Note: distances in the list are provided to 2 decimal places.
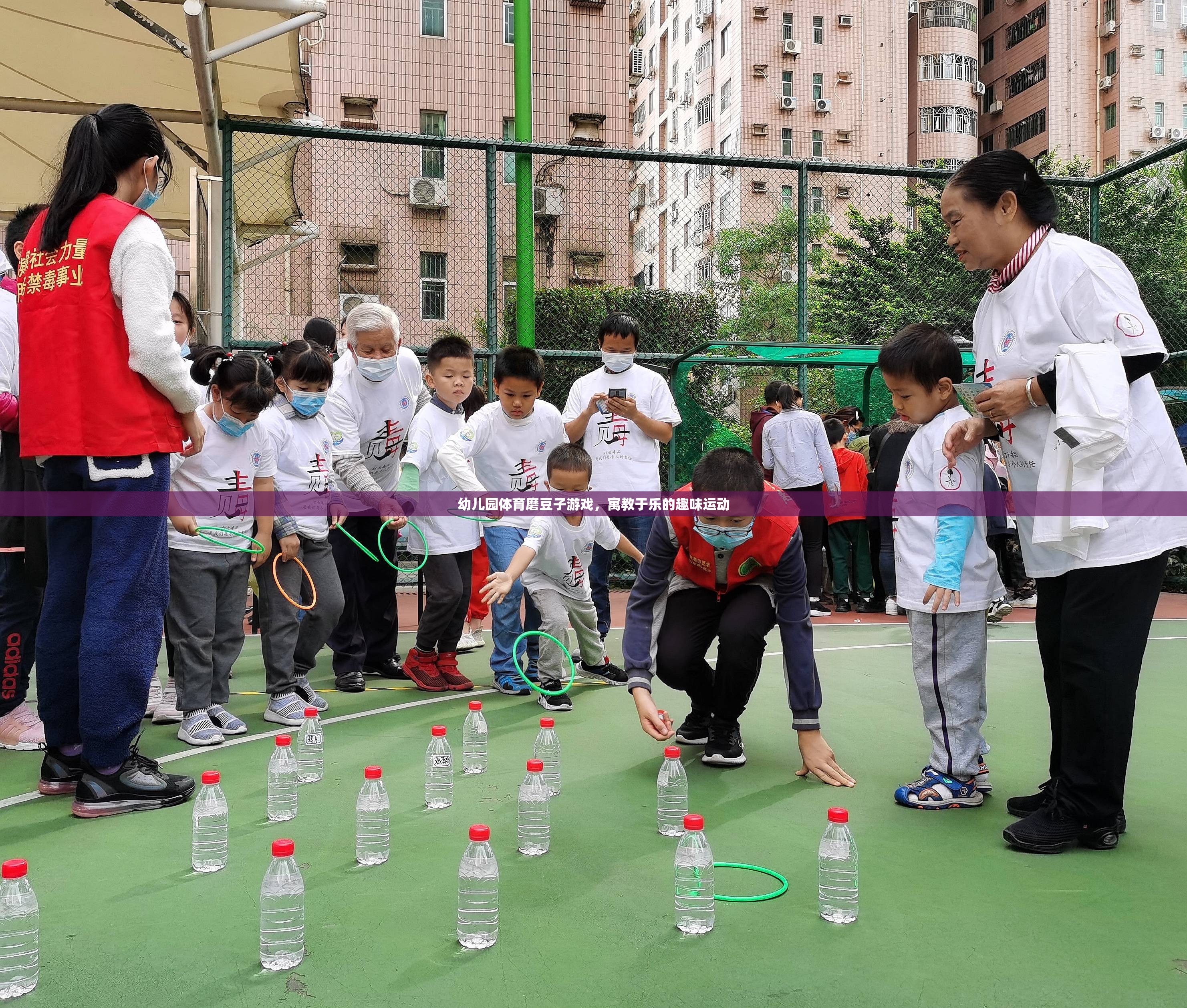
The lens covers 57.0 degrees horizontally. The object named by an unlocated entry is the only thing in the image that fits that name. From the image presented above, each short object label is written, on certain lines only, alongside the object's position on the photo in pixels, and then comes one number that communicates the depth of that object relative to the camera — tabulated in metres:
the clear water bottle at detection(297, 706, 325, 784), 4.19
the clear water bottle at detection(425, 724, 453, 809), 3.86
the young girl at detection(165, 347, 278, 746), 4.82
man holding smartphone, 6.75
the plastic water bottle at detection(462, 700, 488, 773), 4.38
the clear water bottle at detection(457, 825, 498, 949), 2.79
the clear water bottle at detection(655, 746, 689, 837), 3.71
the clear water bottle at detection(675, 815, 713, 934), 2.87
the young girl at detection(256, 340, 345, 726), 5.26
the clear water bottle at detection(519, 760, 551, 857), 3.43
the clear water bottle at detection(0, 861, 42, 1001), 2.45
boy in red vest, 4.03
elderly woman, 3.30
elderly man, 5.98
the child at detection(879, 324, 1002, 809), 3.79
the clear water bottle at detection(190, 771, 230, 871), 3.23
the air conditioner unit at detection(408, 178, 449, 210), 12.84
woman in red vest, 3.65
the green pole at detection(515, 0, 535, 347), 9.53
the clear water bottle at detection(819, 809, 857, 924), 2.93
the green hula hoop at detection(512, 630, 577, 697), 4.95
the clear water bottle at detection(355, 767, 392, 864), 3.30
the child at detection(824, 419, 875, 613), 10.05
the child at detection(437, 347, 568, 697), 6.10
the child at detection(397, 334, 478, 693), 6.10
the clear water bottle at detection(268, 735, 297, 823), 3.72
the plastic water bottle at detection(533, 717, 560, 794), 4.13
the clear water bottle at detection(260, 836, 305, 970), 2.55
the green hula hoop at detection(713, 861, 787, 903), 2.95
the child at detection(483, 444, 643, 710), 5.61
